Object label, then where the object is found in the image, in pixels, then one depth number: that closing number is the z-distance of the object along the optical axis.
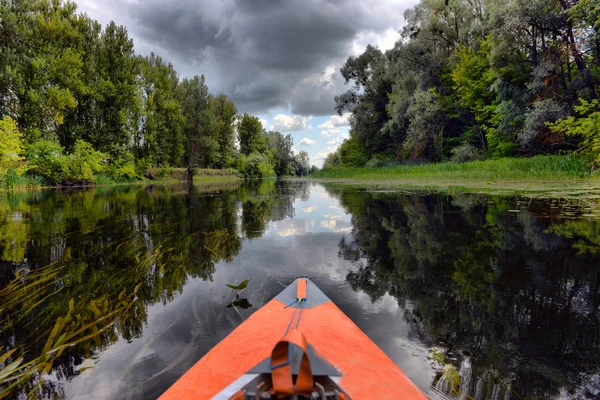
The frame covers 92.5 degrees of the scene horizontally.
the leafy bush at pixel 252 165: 54.69
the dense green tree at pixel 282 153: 80.62
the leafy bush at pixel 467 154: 20.09
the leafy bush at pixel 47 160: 18.67
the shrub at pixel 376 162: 31.94
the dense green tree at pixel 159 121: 32.34
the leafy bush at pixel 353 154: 38.50
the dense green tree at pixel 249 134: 62.56
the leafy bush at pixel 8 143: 14.55
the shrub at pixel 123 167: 27.06
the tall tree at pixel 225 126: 49.38
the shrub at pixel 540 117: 13.59
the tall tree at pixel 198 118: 40.62
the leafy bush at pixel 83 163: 21.16
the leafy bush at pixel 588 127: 11.52
